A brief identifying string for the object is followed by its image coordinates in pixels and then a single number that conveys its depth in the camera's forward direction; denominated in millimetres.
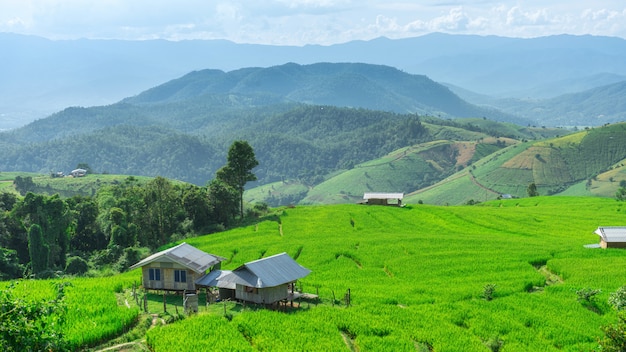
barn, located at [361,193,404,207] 103500
